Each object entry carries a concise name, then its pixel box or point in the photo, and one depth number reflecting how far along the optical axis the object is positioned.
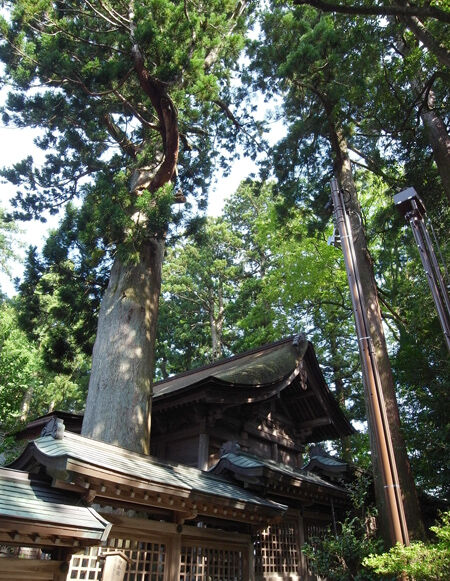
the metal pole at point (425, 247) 6.02
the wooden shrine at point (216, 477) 4.64
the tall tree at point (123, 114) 7.30
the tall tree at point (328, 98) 8.95
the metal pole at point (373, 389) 4.27
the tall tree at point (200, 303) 22.89
